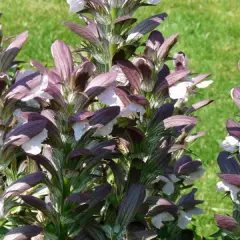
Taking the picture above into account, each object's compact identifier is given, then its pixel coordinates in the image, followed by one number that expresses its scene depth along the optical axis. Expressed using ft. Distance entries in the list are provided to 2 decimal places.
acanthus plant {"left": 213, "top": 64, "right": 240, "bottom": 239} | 3.34
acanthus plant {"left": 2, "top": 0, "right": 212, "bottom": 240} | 3.03
